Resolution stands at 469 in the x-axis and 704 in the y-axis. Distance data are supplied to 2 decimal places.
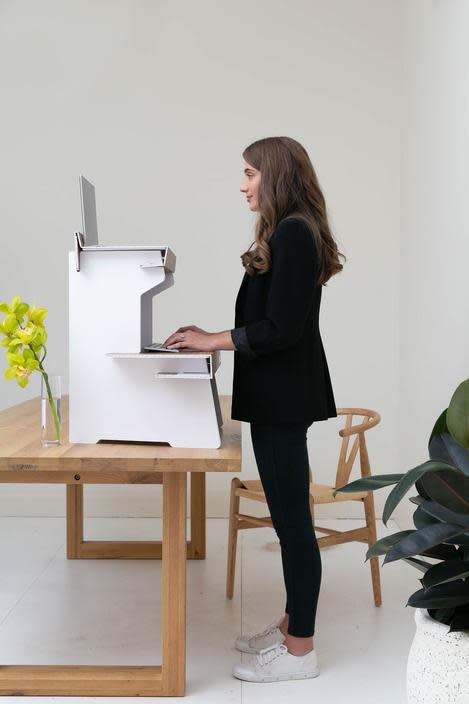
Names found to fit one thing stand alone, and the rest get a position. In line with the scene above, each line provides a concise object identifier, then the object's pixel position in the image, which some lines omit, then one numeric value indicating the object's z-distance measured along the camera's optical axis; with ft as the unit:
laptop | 7.81
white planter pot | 6.08
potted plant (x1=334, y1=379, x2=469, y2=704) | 6.11
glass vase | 7.89
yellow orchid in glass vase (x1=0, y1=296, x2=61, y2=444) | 7.55
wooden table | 7.36
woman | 7.66
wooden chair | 10.40
